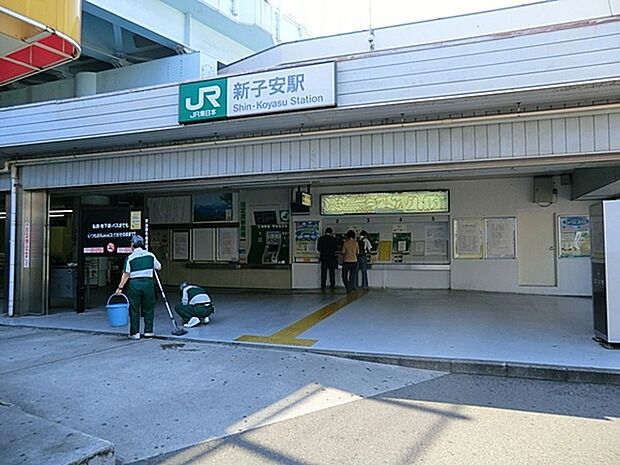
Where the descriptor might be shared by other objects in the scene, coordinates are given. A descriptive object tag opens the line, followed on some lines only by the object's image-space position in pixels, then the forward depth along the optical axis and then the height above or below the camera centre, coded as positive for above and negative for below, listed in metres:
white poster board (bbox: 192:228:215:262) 14.20 +0.04
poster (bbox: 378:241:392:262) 12.63 -0.16
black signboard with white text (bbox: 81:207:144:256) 9.08 +0.34
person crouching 7.86 -1.00
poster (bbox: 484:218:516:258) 11.47 +0.17
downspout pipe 9.70 +0.08
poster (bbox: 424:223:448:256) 12.17 +0.14
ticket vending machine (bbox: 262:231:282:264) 13.55 -0.01
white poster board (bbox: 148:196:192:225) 14.51 +1.14
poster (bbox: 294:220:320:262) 13.05 +0.15
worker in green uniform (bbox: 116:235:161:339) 7.17 -0.63
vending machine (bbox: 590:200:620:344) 6.02 -0.37
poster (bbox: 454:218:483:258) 11.73 +0.16
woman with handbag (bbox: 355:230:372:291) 12.33 -0.28
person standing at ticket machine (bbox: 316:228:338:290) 12.05 -0.17
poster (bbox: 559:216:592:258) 10.91 +0.17
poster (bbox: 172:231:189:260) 14.51 +0.05
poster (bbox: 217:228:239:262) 13.92 +0.05
